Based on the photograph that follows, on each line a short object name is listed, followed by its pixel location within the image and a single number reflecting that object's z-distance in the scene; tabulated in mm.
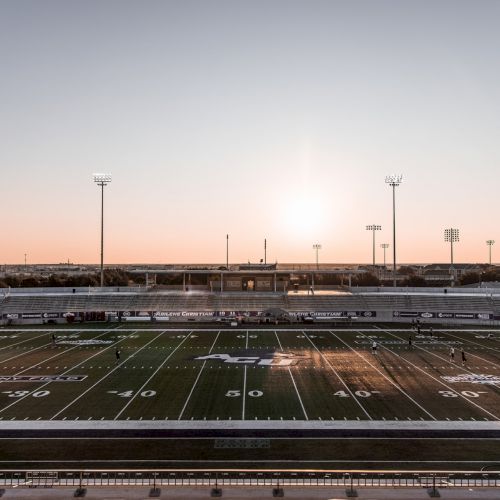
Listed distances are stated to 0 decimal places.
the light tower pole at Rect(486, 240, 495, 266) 93125
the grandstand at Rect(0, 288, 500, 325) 54250
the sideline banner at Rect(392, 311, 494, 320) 53375
